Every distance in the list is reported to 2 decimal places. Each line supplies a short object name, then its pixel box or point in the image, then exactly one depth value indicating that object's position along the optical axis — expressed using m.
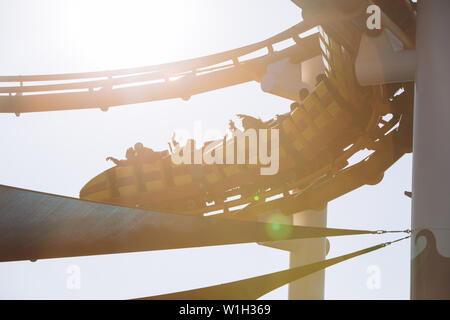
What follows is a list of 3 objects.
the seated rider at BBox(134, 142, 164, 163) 24.97
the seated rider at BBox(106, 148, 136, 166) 25.23
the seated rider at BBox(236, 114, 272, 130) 22.46
